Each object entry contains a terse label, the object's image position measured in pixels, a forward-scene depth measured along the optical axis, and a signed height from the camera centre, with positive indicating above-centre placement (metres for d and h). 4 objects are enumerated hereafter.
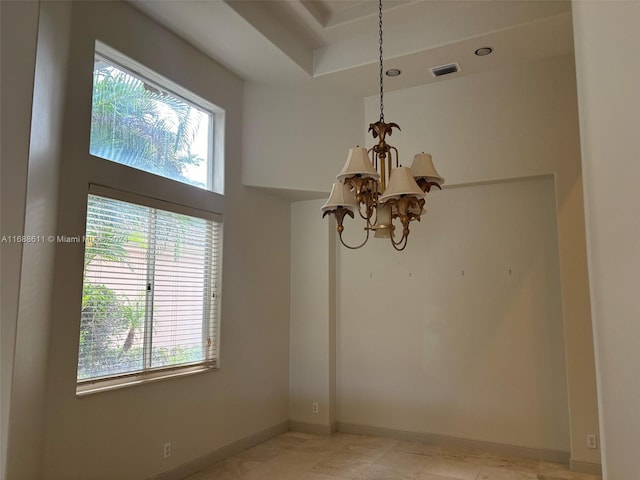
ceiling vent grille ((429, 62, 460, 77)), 4.27 +2.11
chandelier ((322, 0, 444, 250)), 2.70 +0.64
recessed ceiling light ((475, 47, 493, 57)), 4.00 +2.12
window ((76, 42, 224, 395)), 3.19 +0.48
